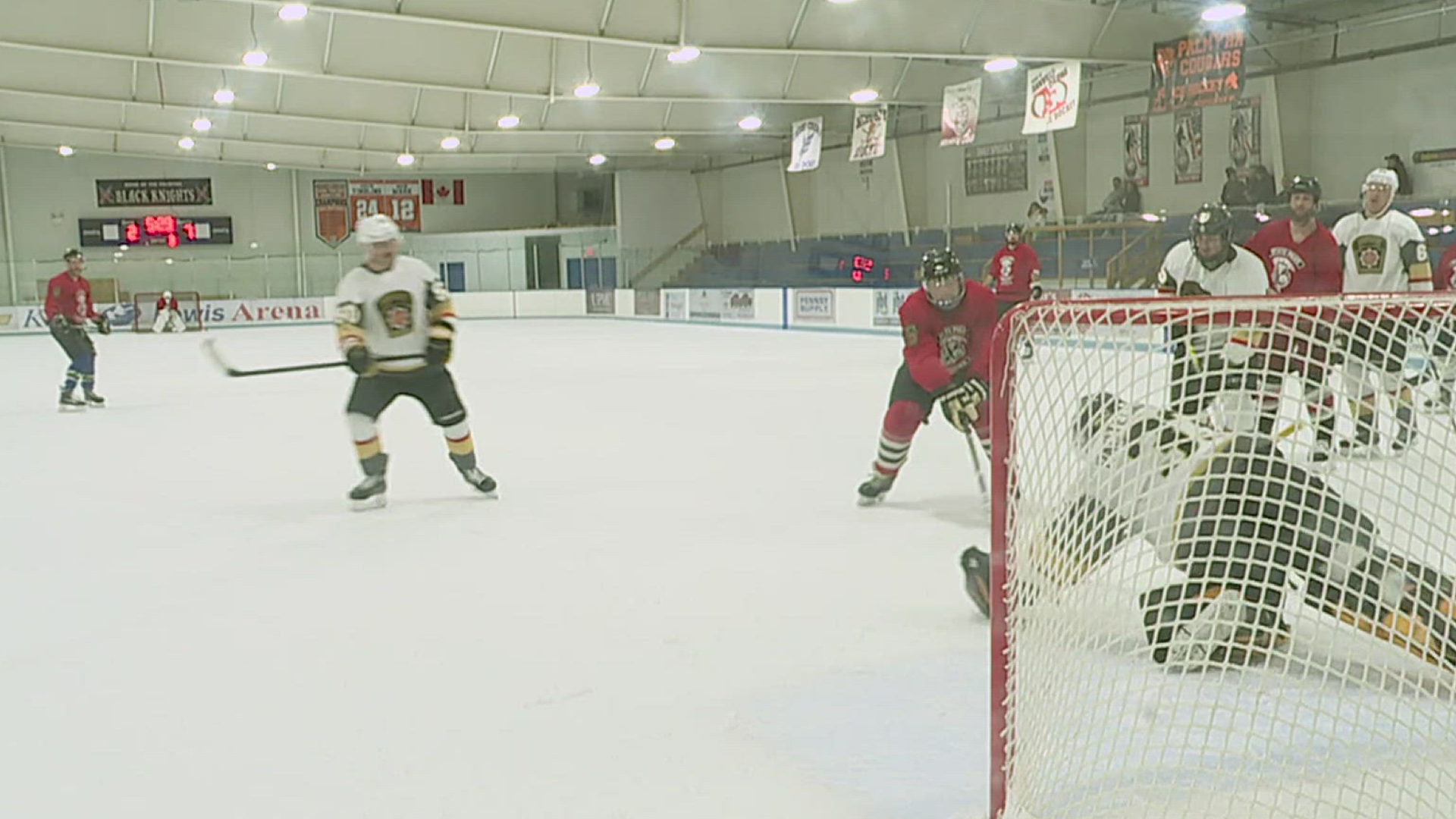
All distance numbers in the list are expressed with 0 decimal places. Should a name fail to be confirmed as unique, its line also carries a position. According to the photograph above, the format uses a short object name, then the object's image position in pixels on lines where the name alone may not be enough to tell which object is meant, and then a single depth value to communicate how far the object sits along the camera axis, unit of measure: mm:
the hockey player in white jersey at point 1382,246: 6004
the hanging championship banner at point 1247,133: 17094
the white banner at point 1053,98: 14078
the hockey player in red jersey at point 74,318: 9852
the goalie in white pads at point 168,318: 24989
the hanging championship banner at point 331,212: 31078
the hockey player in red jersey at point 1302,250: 5523
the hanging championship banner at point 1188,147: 17953
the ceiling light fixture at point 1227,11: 12391
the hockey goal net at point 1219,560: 2254
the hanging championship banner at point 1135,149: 18859
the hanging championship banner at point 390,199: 31344
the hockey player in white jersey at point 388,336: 5223
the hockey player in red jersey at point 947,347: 4836
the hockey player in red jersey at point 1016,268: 10961
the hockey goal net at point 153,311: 25594
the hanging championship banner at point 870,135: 18047
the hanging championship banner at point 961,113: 15664
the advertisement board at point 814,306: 19922
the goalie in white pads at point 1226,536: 2479
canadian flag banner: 32000
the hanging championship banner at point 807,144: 19984
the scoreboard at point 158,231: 28875
